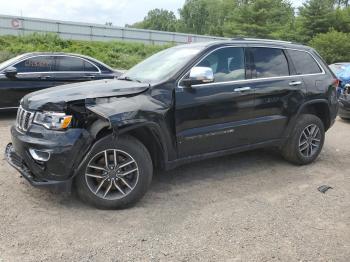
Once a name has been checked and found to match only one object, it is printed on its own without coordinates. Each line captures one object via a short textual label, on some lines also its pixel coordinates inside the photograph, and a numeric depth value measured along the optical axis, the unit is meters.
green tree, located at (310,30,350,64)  35.25
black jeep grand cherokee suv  4.00
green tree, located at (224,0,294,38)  43.12
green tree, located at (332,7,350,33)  40.88
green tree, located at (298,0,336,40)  39.12
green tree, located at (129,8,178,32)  109.94
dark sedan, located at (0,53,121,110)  8.34
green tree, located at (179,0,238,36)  94.69
